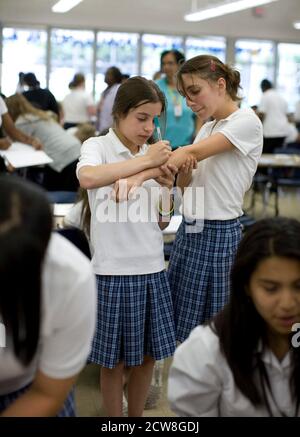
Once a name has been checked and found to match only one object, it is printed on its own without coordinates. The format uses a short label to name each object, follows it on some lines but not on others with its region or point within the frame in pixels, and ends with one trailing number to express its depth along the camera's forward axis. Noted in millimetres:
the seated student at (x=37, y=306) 1067
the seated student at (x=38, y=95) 6168
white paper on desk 4596
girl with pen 2246
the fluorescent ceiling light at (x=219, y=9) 10905
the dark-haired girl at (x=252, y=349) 1386
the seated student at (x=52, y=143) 5457
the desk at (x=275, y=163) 6973
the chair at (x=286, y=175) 7582
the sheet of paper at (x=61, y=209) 3560
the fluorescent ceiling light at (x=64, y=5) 11556
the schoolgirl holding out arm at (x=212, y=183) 2414
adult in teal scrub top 5363
